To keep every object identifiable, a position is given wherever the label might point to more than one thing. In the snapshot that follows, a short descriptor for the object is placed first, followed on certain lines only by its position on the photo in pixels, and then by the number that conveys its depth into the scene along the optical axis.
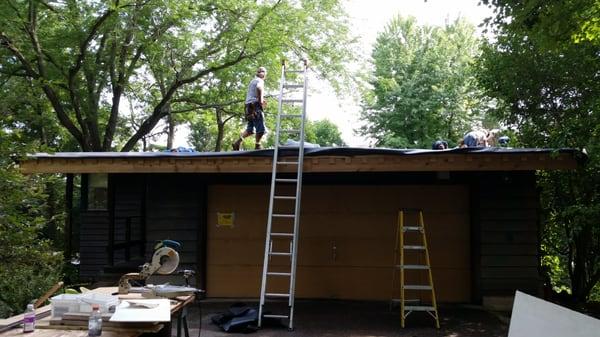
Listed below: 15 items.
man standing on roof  8.20
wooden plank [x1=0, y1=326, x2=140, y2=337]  3.29
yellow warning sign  8.80
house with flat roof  7.96
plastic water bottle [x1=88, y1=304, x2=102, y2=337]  3.20
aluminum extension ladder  6.52
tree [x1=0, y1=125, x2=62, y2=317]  5.10
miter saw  4.63
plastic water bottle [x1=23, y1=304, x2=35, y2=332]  3.39
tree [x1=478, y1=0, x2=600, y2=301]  7.28
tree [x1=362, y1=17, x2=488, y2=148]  25.75
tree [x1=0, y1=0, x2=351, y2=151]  14.02
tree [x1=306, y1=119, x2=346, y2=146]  44.33
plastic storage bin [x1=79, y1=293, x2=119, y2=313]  3.60
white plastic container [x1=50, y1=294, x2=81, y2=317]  3.61
